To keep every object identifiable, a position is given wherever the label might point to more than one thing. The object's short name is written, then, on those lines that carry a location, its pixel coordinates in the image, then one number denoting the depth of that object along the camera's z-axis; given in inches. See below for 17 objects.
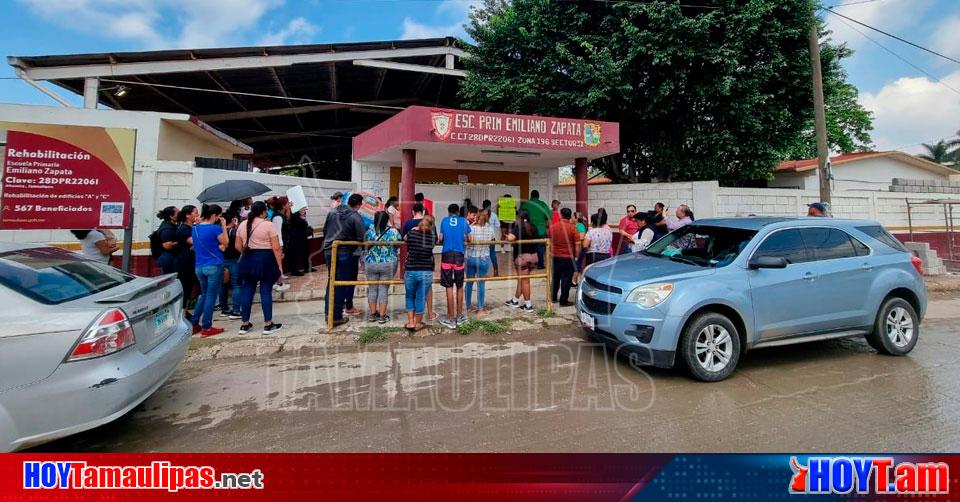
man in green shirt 340.5
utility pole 393.1
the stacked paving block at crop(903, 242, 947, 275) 420.8
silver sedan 102.0
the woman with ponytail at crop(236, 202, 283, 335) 217.2
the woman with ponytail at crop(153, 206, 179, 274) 238.1
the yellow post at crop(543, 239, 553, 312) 266.1
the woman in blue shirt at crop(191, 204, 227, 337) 223.1
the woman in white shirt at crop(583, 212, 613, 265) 279.9
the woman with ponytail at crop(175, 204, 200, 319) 243.3
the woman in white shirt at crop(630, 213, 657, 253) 283.1
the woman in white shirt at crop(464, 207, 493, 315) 261.3
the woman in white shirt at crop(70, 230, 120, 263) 242.1
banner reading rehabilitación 225.8
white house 679.7
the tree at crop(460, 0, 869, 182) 418.9
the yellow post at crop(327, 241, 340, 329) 230.4
